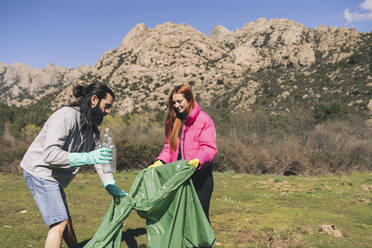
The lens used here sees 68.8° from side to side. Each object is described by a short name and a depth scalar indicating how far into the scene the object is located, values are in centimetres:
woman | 303
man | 233
